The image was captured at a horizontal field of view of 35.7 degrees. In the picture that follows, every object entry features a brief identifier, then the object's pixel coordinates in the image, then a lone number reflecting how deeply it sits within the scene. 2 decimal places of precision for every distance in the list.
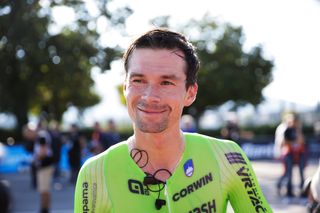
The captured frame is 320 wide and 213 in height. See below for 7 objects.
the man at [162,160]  2.12
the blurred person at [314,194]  2.97
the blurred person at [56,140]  13.40
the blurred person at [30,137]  11.41
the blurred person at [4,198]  2.95
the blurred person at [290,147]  10.90
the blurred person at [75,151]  14.92
